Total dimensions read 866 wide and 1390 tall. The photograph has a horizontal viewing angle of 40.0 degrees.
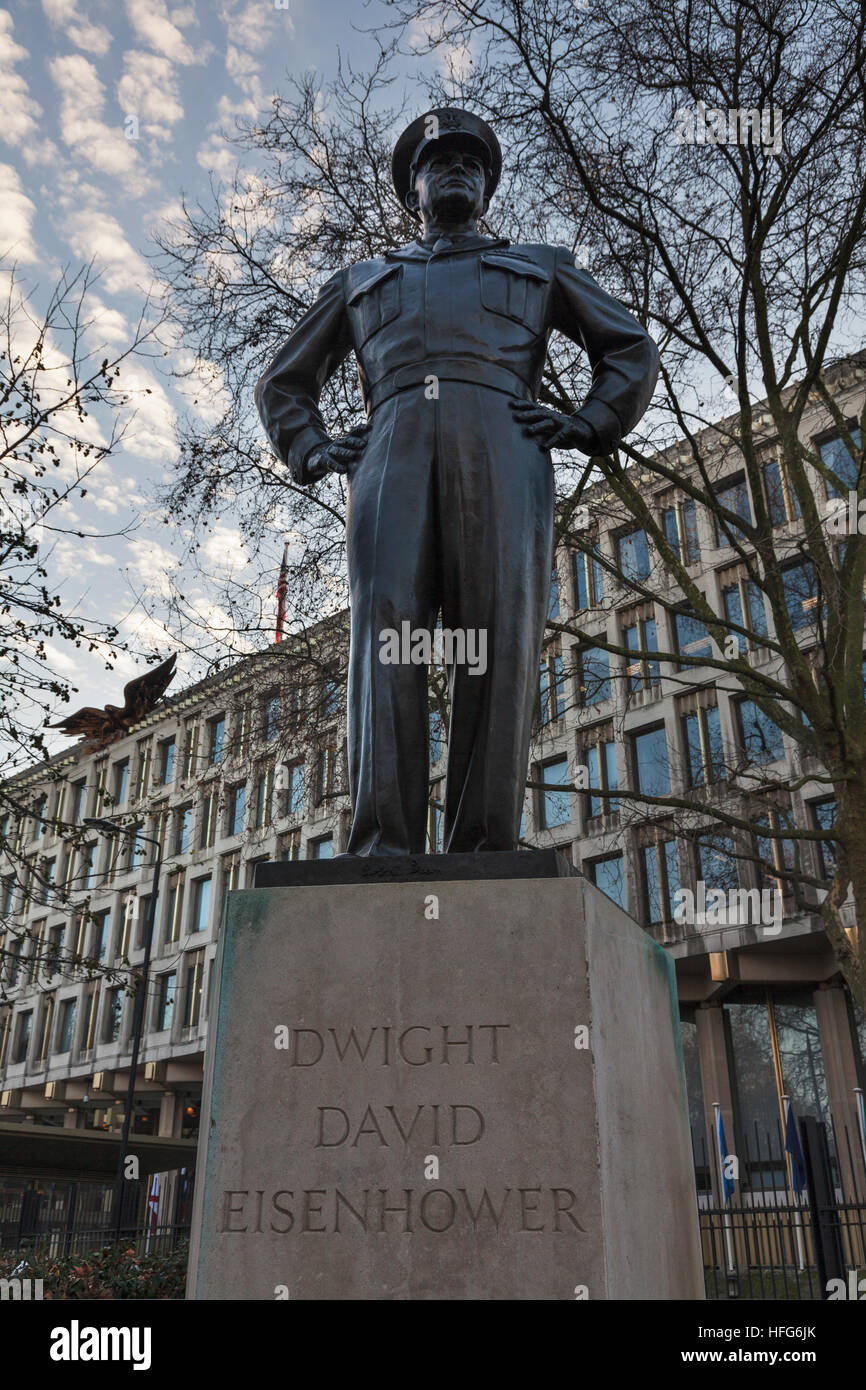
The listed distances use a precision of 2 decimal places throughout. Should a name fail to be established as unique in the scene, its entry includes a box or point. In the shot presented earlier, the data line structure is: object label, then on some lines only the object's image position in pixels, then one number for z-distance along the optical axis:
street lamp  14.89
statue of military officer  3.86
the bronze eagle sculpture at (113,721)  12.34
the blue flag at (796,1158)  15.48
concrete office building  15.12
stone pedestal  2.91
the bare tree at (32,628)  10.94
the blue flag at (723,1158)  19.78
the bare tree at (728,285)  11.75
